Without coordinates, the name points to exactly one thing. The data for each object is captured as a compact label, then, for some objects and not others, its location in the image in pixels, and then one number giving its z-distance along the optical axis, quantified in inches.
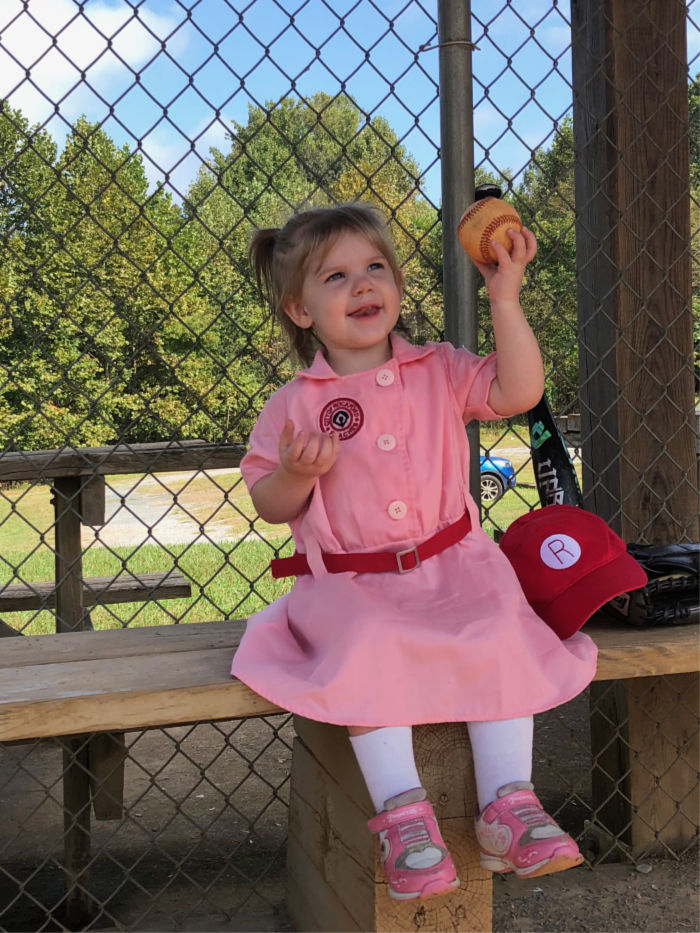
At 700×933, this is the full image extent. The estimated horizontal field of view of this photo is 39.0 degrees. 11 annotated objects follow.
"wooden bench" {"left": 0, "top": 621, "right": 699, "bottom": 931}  67.9
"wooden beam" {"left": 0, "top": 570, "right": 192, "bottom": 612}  171.2
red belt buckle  75.1
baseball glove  83.8
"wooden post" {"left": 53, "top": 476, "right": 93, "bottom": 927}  107.8
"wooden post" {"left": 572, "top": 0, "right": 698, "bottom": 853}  102.4
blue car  432.5
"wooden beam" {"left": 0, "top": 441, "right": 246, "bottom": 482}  152.7
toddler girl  66.5
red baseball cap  75.5
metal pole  87.0
